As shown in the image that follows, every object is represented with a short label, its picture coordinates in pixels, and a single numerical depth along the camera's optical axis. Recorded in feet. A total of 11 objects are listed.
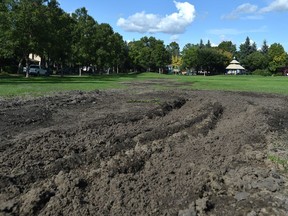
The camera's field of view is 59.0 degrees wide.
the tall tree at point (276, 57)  263.50
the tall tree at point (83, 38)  145.13
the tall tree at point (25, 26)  93.39
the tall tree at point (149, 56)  271.54
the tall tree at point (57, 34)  107.83
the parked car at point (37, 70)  132.48
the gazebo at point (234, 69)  293.16
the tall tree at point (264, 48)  354.17
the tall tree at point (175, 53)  412.06
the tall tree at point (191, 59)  270.49
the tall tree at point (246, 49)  342.72
